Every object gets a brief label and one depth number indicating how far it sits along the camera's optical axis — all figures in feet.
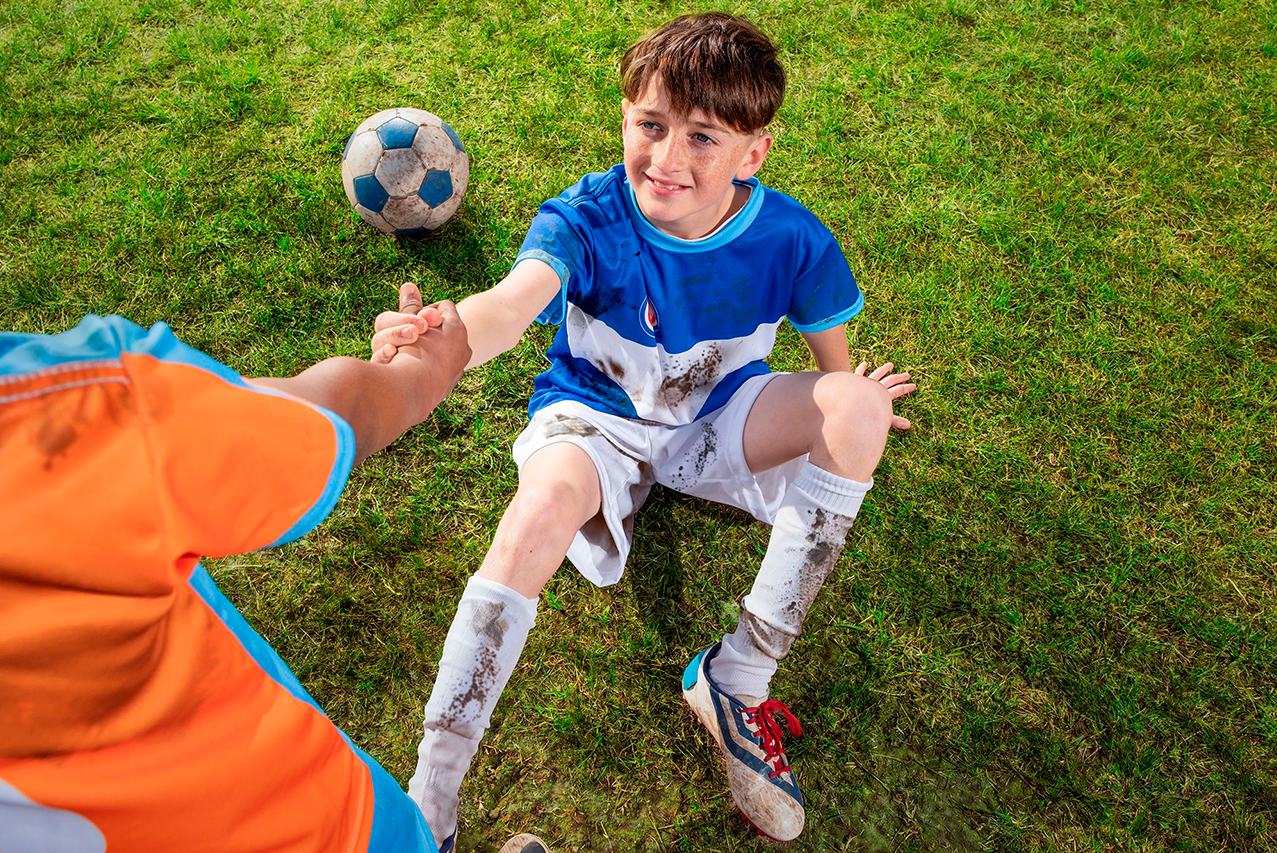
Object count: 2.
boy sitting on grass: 6.45
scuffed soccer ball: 9.60
